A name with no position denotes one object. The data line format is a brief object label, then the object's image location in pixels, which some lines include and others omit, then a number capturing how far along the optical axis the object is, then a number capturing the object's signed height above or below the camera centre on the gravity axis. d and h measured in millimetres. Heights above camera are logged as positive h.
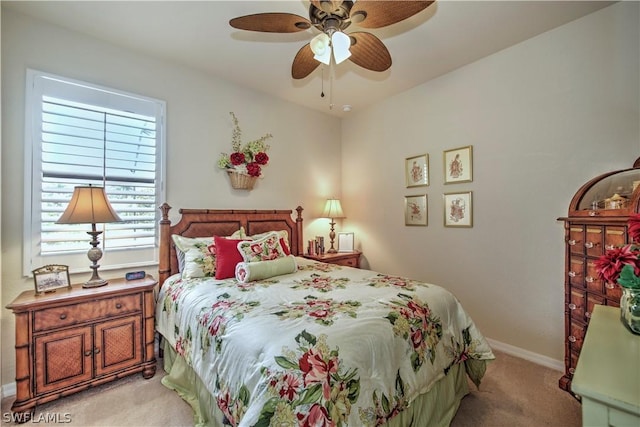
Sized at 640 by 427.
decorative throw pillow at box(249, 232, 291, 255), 2810 -242
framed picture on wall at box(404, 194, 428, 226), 3172 +71
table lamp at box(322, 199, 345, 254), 3826 +58
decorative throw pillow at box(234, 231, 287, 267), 2367 -293
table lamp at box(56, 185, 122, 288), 1984 +12
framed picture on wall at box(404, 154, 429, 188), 3160 +527
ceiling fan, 1474 +1107
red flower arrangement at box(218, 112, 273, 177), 3049 +645
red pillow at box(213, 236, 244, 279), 2256 -345
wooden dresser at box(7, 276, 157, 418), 1735 -841
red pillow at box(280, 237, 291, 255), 2835 -313
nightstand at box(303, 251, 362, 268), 3412 -524
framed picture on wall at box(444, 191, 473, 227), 2812 +66
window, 2092 +405
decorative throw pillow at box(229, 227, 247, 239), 2816 -196
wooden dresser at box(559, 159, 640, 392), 1687 -147
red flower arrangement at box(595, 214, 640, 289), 1003 -170
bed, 1101 -607
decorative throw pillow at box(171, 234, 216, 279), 2281 -352
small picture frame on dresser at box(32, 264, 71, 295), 1919 -443
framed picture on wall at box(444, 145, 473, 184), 2798 +526
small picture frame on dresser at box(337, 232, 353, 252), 3834 -358
